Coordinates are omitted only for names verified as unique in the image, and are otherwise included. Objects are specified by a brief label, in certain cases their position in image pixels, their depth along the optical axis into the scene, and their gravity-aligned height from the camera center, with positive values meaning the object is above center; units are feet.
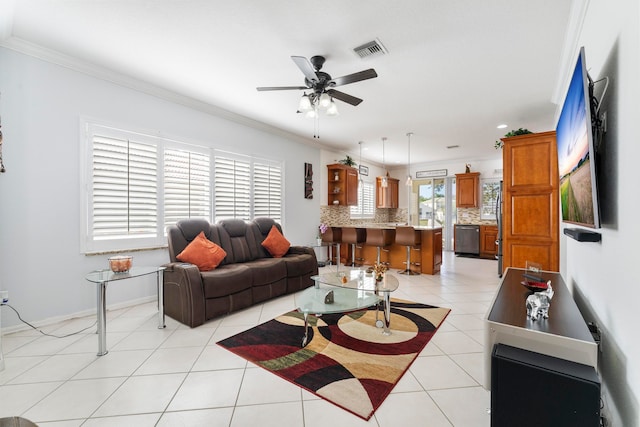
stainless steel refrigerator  16.87 -0.54
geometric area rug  6.09 -3.86
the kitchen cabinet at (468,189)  25.80 +2.66
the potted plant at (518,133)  13.21 +4.16
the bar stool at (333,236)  20.24 -1.43
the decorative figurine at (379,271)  9.86 -2.02
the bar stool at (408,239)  17.13 -1.39
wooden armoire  11.89 +0.73
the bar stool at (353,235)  19.17 -1.30
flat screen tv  4.48 +1.26
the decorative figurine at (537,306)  5.06 -1.68
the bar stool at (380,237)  18.01 -1.37
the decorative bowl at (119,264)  8.38 -1.47
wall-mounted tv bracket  4.63 +1.76
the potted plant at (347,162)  22.03 +4.50
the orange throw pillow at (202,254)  10.71 -1.50
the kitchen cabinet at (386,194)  28.02 +2.40
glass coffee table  8.19 -2.69
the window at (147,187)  10.40 +1.39
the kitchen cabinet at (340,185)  21.83 +2.63
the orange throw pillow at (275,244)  14.16 -1.45
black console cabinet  3.60 -2.19
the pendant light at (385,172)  29.87 +5.11
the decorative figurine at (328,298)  8.57 -2.61
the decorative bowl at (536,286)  6.82 -1.77
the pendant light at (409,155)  19.20 +5.75
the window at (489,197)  25.31 +1.90
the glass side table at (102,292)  7.58 -2.12
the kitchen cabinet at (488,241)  24.07 -2.15
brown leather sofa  9.61 -2.30
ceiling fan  8.21 +4.52
